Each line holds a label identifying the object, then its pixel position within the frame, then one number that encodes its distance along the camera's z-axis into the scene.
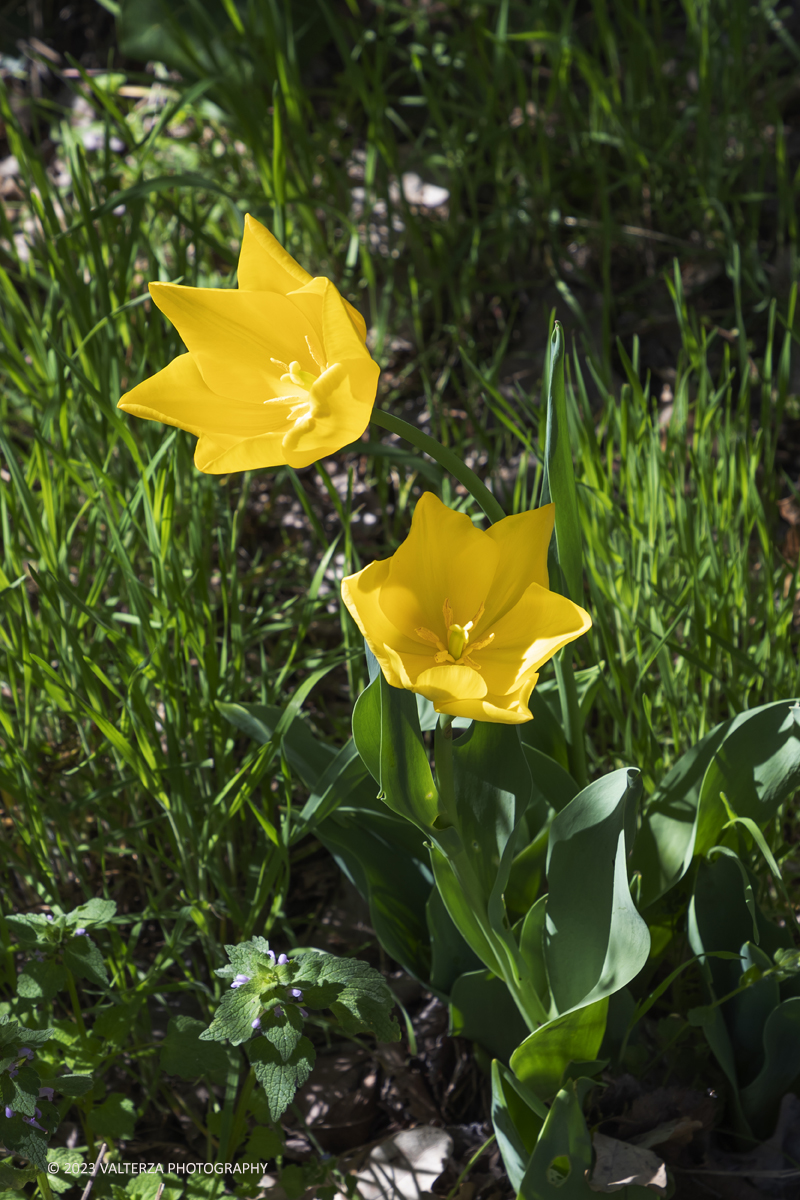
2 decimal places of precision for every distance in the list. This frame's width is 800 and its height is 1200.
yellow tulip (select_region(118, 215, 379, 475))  0.98
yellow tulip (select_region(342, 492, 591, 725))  0.97
